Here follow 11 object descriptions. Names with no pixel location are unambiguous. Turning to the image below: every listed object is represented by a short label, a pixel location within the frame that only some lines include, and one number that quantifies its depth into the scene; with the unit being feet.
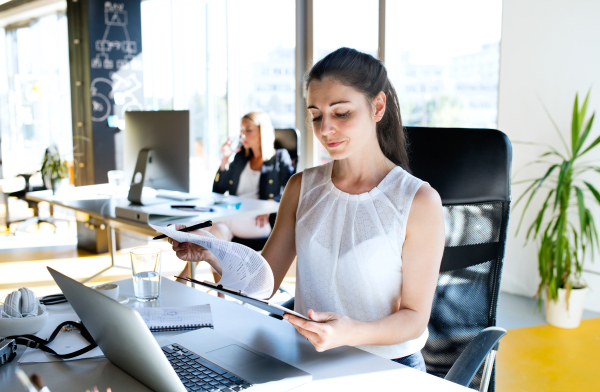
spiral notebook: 3.60
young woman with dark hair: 4.06
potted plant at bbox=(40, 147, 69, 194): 10.57
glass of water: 4.20
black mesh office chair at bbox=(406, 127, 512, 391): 4.45
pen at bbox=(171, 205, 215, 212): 8.53
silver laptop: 2.41
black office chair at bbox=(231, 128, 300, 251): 10.38
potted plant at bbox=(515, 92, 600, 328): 9.30
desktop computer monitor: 8.26
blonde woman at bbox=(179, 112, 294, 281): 10.43
